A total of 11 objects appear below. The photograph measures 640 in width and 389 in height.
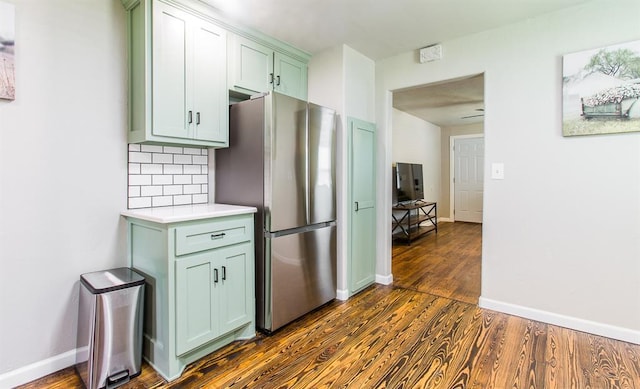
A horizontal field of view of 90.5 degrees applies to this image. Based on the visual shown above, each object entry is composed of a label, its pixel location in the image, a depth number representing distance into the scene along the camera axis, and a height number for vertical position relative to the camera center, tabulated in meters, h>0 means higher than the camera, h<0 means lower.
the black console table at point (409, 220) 5.26 -0.47
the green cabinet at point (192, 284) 1.75 -0.55
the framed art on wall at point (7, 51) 1.61 +0.72
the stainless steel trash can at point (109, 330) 1.63 -0.73
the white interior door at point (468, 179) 7.21 +0.33
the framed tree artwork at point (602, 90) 2.06 +0.70
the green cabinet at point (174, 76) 1.91 +0.75
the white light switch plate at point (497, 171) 2.59 +0.18
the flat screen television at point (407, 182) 5.43 +0.20
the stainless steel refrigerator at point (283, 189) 2.24 +0.03
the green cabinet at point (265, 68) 2.43 +1.06
